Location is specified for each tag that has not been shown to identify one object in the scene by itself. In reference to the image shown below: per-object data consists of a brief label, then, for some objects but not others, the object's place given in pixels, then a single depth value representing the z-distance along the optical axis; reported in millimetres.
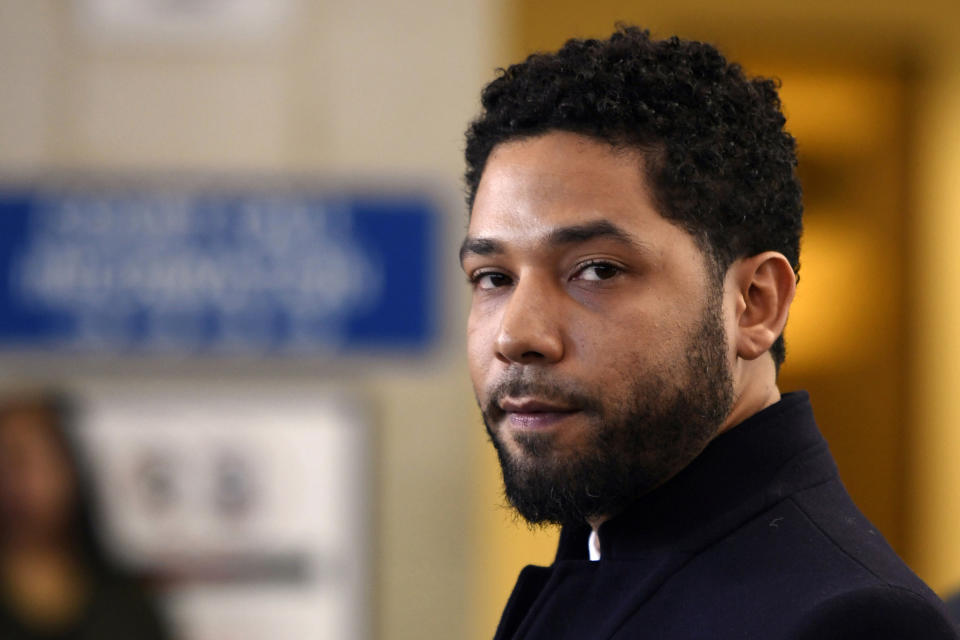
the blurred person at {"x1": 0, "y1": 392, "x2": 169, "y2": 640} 7781
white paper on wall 7777
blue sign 7703
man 2350
